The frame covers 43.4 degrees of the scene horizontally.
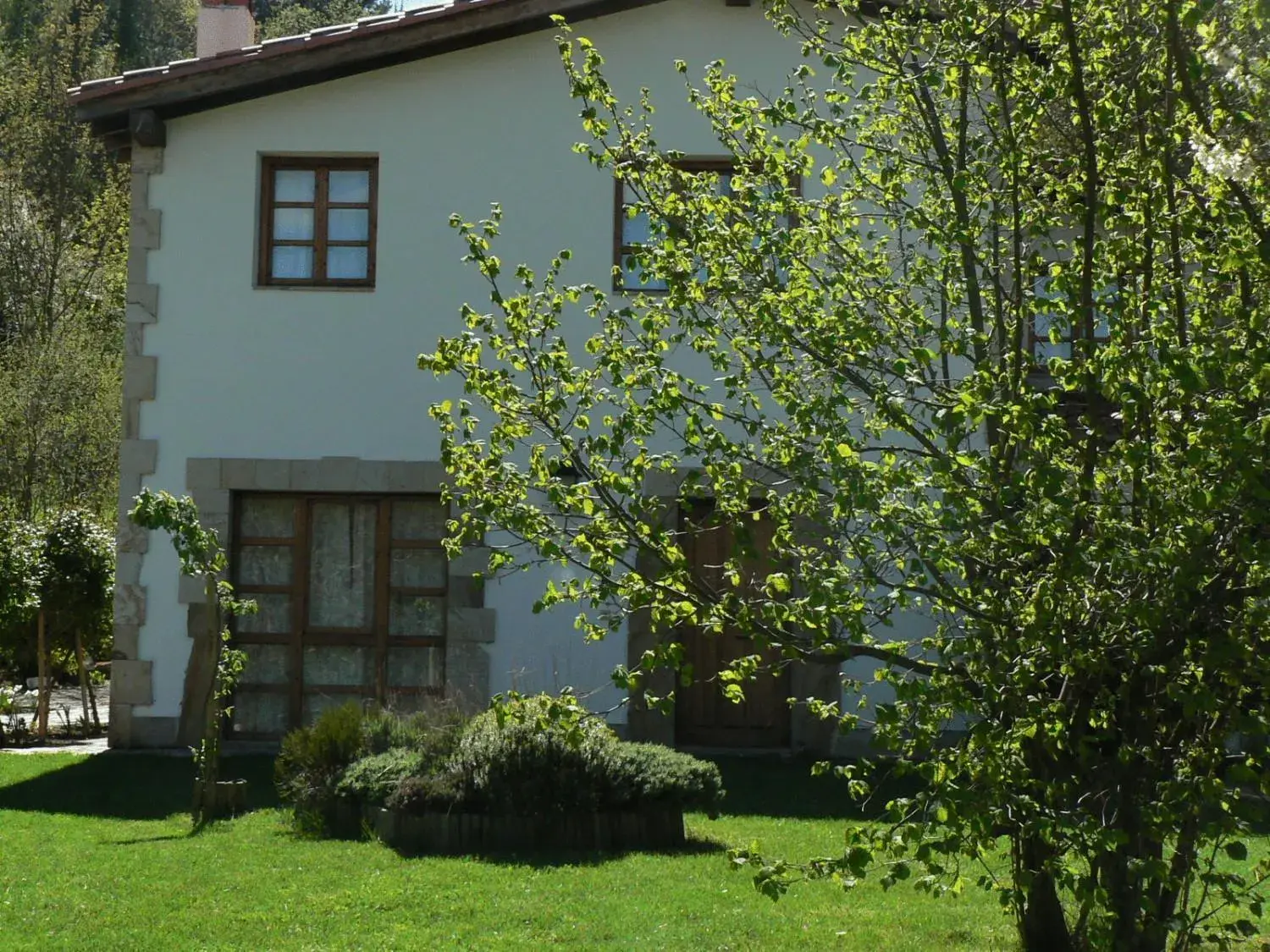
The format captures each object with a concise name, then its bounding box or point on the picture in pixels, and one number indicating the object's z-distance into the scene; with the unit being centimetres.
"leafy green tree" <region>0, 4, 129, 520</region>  2477
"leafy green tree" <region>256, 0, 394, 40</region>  4066
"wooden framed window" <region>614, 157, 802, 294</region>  1256
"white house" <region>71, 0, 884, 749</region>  1272
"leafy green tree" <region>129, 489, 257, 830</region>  922
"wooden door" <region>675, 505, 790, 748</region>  1279
